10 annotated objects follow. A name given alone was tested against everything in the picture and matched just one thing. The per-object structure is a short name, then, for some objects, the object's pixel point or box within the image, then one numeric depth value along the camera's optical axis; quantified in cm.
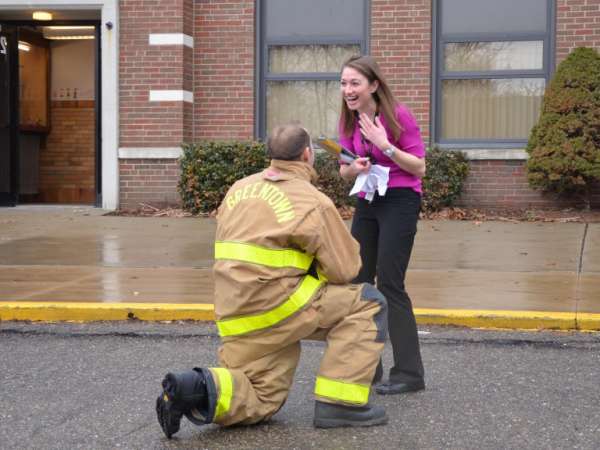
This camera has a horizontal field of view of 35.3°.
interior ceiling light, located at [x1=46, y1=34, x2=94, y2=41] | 1607
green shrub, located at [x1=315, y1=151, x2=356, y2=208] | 1248
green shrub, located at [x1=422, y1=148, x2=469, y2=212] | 1245
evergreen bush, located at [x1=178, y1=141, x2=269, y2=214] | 1257
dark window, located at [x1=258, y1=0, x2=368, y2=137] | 1363
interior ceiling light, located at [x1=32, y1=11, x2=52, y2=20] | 1399
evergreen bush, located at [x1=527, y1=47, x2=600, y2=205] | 1190
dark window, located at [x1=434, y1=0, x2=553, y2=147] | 1318
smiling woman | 471
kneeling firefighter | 395
